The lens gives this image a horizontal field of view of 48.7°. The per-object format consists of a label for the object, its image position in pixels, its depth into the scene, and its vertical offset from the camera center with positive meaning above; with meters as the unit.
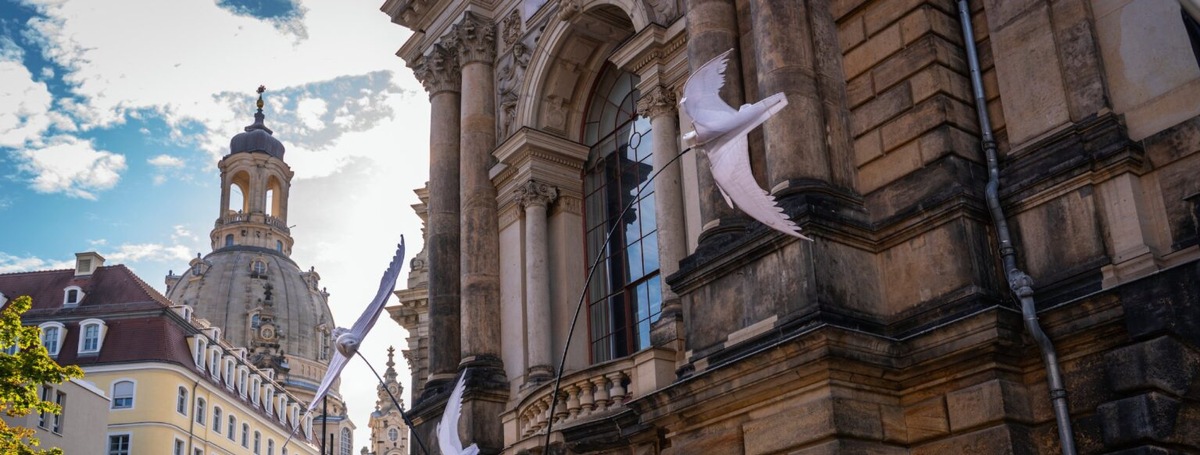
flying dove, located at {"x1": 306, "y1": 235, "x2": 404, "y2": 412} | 20.78 +6.33
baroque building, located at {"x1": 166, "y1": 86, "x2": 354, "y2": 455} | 123.38 +41.99
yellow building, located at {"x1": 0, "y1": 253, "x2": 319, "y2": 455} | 61.03 +18.04
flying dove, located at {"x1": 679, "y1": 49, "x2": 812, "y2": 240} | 13.20 +5.77
